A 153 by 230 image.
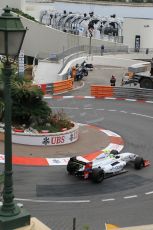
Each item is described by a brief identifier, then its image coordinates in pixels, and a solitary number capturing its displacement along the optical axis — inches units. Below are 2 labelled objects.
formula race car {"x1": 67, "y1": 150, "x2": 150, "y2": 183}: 665.6
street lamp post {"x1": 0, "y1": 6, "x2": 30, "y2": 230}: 301.6
